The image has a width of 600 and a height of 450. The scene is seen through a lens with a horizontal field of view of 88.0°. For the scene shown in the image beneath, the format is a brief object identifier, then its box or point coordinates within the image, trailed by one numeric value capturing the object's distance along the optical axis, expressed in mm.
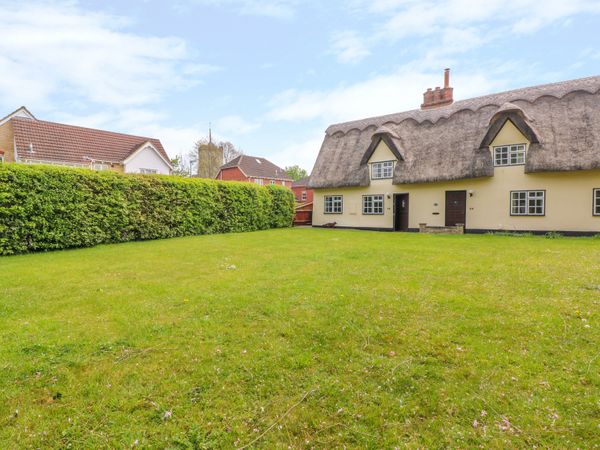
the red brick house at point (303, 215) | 24719
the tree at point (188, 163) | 51031
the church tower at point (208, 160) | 35469
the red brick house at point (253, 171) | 41969
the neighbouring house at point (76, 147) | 21375
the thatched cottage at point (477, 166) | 14641
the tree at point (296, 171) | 67281
